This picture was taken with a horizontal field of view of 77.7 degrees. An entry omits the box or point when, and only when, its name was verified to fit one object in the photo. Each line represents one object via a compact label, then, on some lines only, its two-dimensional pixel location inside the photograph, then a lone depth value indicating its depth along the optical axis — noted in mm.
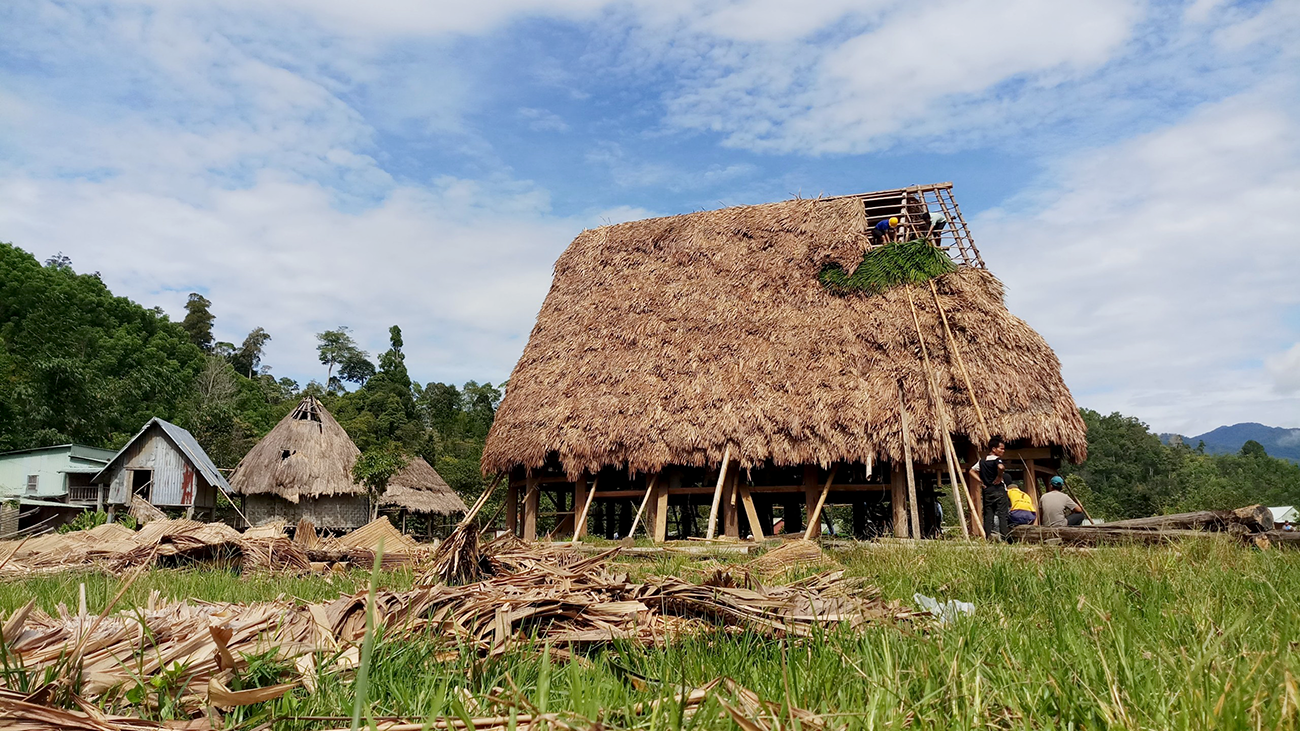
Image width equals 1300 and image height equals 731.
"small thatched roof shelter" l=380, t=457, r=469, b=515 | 31156
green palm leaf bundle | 13922
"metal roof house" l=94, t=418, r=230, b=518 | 27812
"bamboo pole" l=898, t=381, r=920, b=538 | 11398
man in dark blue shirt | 9978
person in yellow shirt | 10344
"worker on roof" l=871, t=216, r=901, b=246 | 15314
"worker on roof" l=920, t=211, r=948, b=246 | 14883
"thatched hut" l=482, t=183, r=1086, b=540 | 12406
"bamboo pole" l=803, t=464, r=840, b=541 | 12039
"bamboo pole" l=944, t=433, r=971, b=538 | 11039
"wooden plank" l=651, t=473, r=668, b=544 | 13586
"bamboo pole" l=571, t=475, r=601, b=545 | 13803
